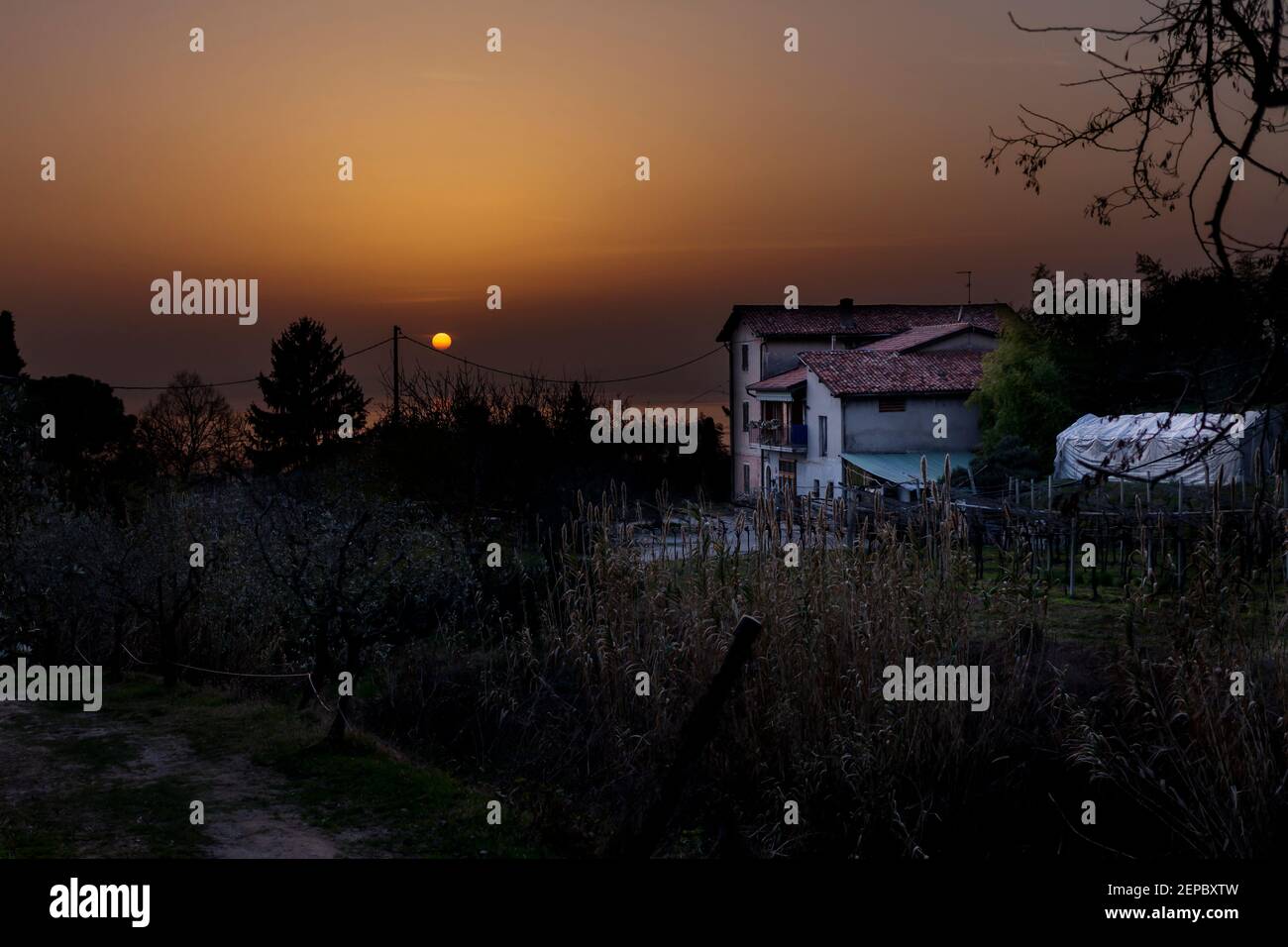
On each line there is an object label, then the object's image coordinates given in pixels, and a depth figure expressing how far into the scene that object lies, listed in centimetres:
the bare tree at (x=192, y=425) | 4584
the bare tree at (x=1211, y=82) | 441
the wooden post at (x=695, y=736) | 606
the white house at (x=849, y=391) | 4053
